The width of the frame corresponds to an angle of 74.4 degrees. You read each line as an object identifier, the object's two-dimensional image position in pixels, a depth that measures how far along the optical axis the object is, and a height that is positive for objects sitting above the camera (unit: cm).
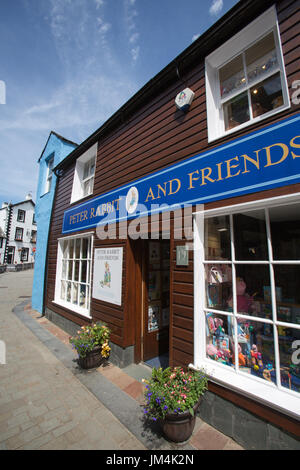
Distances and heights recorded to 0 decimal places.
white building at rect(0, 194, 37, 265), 2892 +386
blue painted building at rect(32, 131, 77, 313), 777 +241
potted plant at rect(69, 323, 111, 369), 366 -166
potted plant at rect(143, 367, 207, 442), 209 -153
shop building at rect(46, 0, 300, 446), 212 +57
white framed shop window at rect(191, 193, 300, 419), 204 -48
